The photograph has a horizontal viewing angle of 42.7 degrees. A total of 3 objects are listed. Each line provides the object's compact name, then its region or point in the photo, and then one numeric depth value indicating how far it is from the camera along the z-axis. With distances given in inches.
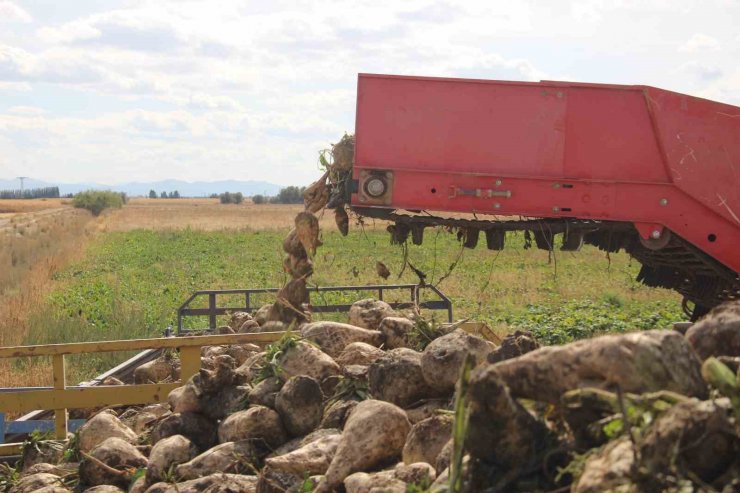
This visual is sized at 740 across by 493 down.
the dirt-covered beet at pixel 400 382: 212.2
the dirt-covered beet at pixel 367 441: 183.3
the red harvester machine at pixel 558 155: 316.8
